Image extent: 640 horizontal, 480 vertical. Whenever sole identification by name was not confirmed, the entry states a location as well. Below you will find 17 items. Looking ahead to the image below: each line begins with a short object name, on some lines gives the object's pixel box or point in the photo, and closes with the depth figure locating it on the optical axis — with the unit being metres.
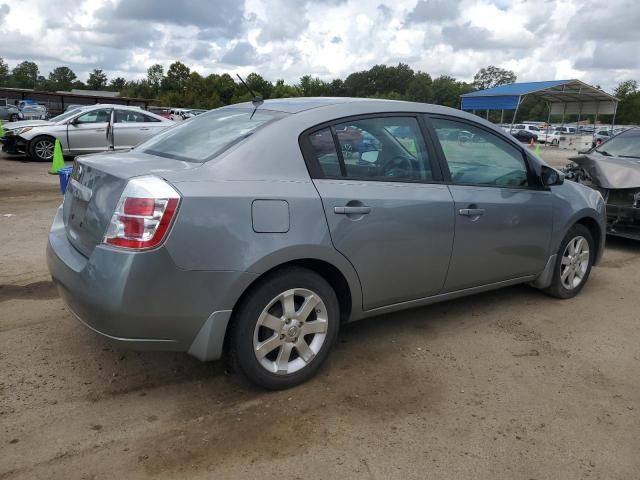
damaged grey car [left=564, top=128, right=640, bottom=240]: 6.73
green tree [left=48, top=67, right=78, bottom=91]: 121.50
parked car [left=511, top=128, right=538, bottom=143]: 41.38
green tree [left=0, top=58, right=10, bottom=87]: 116.81
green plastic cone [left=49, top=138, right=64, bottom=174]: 12.01
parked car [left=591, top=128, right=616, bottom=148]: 36.30
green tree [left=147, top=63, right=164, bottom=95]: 97.01
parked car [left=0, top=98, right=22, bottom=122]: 30.25
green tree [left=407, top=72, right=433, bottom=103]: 94.88
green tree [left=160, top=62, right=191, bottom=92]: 83.25
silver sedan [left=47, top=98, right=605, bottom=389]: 2.77
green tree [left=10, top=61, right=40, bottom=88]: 125.19
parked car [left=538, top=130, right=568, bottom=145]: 39.75
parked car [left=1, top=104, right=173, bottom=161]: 13.85
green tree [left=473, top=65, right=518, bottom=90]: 122.25
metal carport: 30.25
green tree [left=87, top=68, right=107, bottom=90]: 129.77
